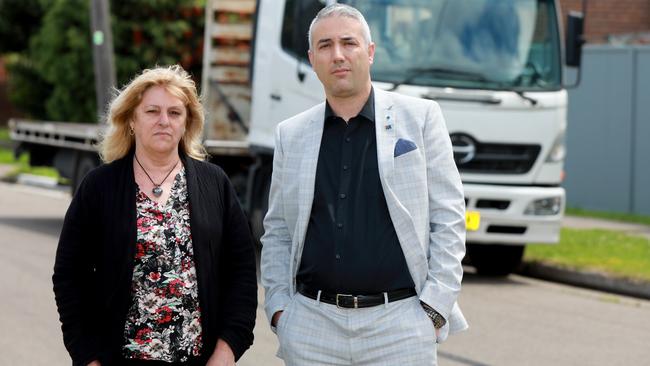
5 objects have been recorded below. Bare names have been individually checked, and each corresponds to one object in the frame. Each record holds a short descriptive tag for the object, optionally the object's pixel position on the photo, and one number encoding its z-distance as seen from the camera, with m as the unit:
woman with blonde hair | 4.15
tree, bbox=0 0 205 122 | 32.31
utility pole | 22.02
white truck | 11.84
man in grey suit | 4.10
